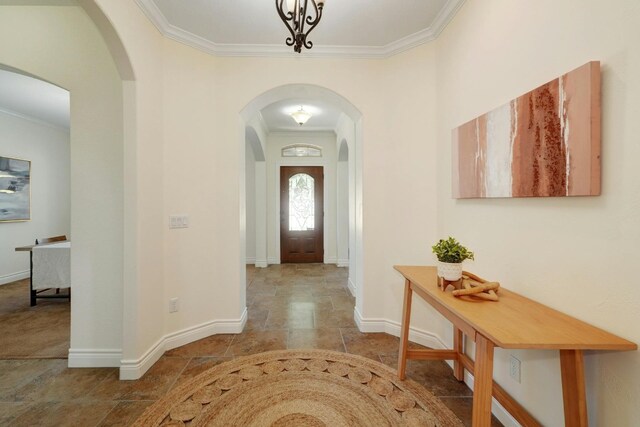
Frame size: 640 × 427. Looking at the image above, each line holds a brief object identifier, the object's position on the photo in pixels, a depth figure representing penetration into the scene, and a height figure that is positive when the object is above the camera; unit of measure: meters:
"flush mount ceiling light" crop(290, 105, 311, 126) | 4.59 +1.71
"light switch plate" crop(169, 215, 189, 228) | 2.47 -0.06
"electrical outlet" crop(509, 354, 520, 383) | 1.51 -0.89
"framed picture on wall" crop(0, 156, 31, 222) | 4.61 +0.45
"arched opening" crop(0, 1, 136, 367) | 2.13 +0.44
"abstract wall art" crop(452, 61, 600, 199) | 1.08 +0.36
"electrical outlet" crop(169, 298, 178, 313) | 2.49 -0.85
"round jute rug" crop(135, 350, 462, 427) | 1.64 -1.25
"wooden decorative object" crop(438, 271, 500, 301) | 1.40 -0.41
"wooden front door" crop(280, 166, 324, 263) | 6.29 +0.00
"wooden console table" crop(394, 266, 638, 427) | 0.97 -0.46
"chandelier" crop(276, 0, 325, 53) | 1.51 +1.14
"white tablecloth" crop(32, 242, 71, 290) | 3.40 -0.67
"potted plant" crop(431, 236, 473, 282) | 1.56 -0.27
